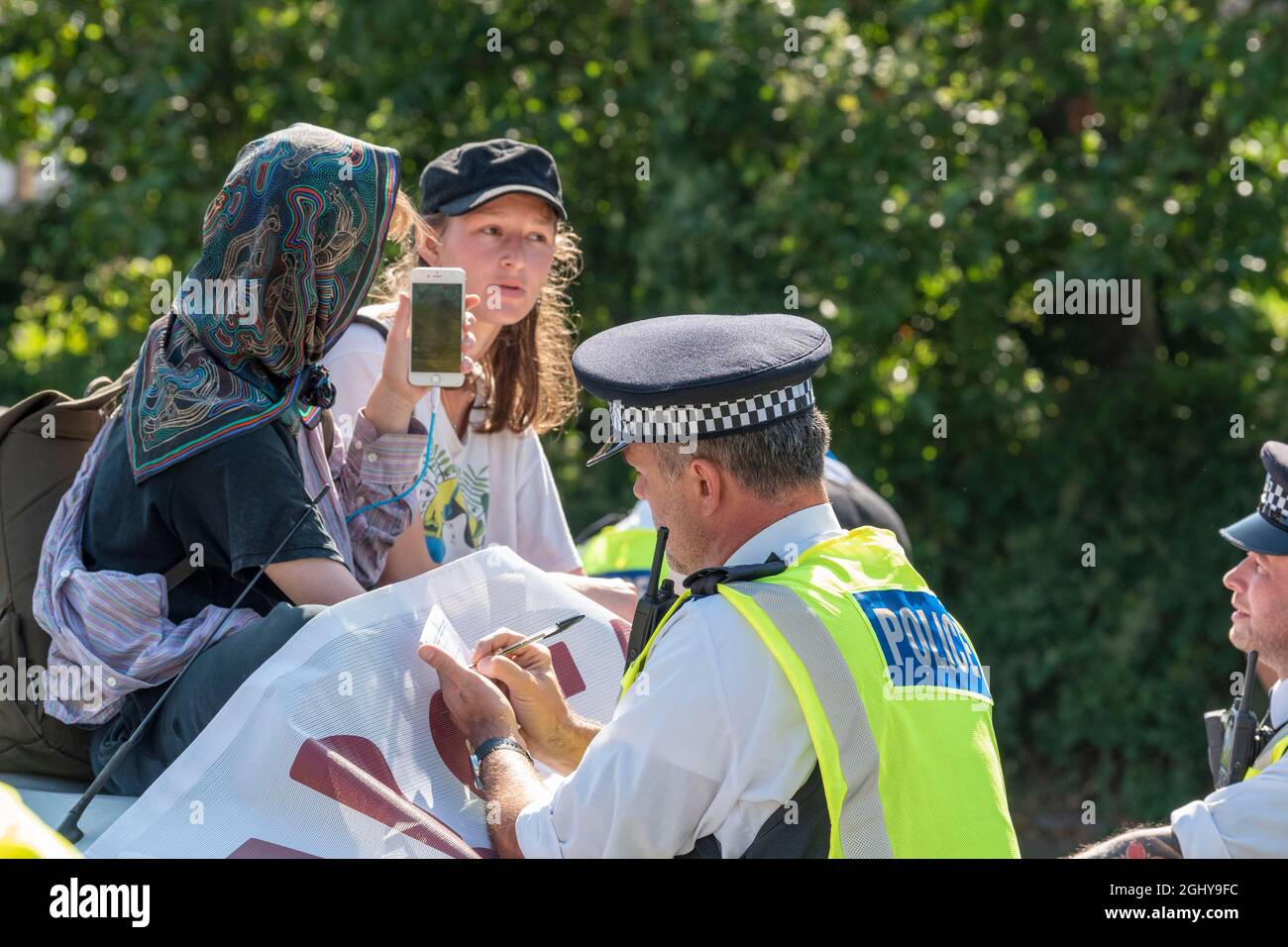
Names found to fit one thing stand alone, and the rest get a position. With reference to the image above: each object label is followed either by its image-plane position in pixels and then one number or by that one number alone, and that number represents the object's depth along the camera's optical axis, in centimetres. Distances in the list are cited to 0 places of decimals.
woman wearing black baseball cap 377
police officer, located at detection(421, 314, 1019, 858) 236
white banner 253
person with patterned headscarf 281
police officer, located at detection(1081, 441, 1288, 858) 297
